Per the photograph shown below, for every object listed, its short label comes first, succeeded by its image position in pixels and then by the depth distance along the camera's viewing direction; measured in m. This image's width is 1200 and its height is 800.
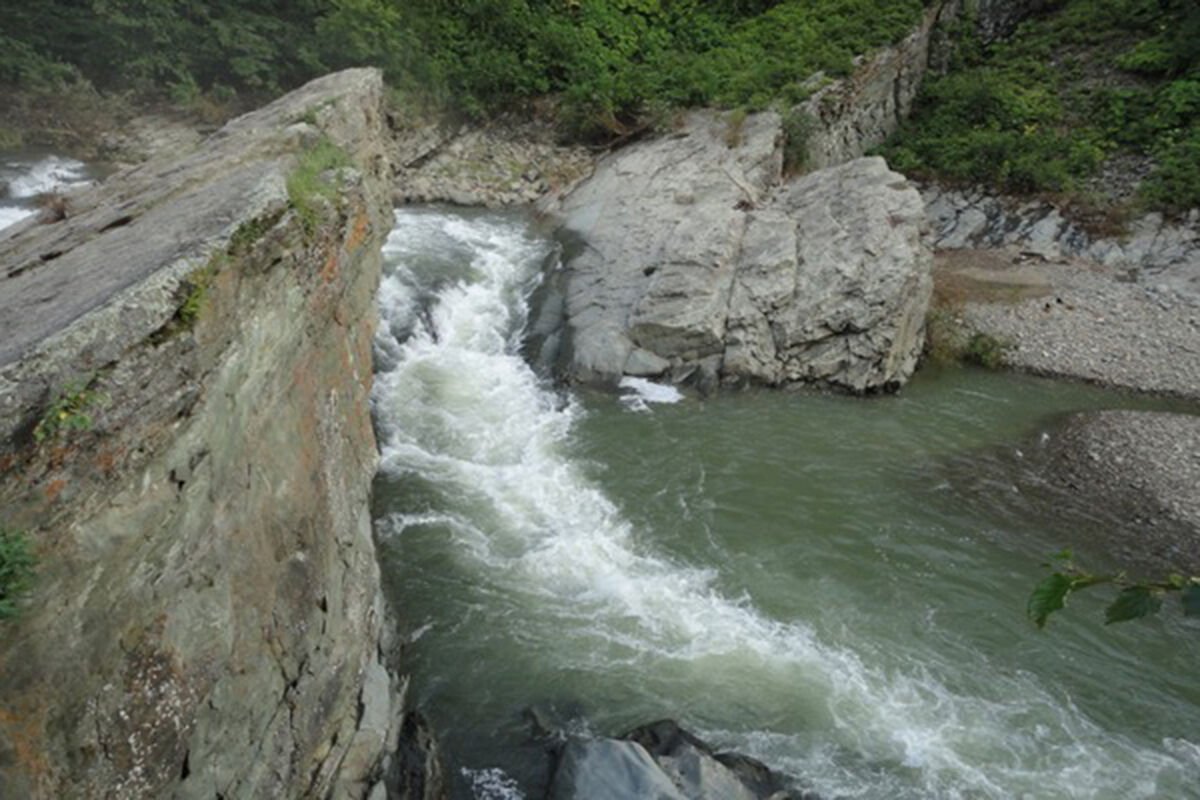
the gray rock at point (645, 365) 14.54
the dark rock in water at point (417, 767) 6.54
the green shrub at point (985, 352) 16.36
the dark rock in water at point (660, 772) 6.44
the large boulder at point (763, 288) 14.77
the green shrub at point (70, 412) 3.66
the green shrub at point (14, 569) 3.37
